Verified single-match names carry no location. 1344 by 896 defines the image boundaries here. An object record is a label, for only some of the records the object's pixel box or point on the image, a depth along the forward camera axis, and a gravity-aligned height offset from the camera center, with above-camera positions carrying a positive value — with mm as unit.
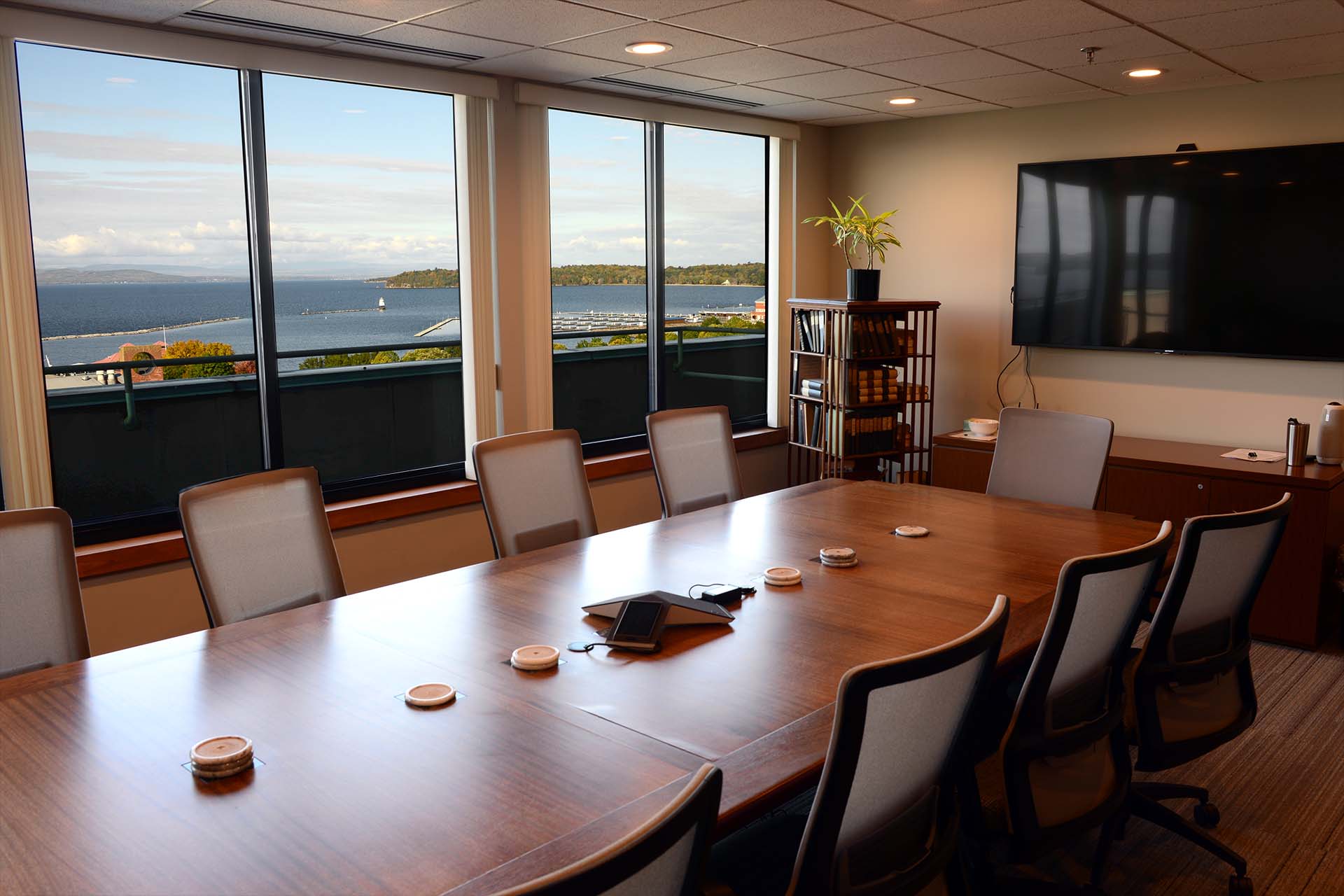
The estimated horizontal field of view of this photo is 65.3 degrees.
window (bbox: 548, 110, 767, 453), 5867 +204
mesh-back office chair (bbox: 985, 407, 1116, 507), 4102 -623
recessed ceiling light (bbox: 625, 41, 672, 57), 4383 +1084
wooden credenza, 4590 -939
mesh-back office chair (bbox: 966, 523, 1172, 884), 2178 -933
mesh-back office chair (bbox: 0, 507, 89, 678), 2447 -665
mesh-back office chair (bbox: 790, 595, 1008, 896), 1589 -764
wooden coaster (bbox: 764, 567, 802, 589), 2918 -755
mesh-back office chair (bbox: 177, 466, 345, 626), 2779 -644
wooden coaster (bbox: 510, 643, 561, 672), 2281 -762
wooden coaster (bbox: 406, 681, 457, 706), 2094 -775
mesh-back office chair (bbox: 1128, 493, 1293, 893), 2566 -912
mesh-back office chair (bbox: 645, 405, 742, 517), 4125 -615
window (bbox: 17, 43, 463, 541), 4199 +139
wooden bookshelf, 5980 -489
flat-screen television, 5027 +238
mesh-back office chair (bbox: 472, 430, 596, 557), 3511 -630
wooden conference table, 1568 -791
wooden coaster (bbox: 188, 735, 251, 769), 1784 -762
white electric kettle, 4824 -627
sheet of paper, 5074 -759
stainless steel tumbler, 4777 -646
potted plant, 6035 +389
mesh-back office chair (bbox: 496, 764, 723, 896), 1027 -566
